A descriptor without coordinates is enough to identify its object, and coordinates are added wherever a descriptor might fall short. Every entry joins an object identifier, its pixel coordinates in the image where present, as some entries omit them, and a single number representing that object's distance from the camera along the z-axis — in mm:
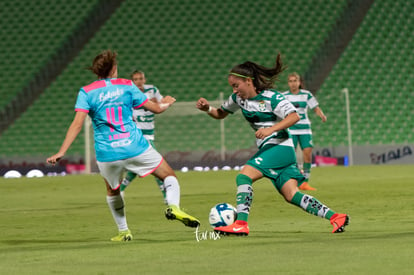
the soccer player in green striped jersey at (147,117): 27391
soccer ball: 15805
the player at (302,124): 31344
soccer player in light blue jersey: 15008
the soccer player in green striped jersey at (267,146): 15602
